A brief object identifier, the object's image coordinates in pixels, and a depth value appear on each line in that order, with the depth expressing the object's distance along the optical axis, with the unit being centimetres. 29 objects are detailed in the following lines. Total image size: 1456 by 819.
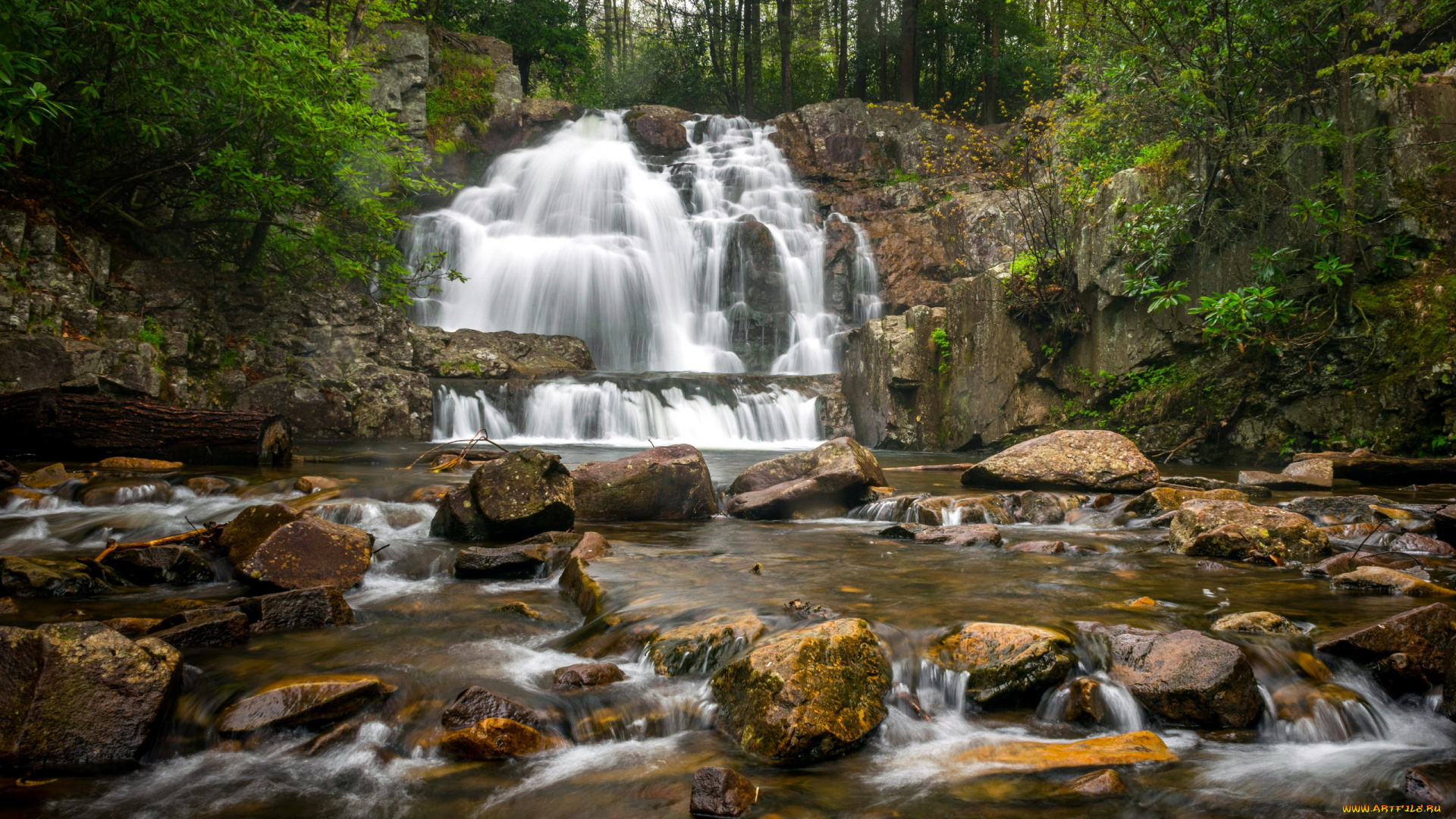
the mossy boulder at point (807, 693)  299
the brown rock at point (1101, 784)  270
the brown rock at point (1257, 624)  388
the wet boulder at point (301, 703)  318
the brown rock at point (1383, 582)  459
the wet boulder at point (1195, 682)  325
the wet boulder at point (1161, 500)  725
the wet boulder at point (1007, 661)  345
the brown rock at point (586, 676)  362
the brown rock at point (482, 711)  321
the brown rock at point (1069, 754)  293
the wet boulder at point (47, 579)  456
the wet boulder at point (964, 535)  636
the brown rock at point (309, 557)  473
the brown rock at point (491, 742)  305
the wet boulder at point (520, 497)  620
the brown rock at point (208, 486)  738
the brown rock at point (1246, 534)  557
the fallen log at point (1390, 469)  818
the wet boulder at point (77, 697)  279
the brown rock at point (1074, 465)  820
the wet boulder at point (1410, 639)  336
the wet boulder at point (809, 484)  791
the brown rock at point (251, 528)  522
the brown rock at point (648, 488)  739
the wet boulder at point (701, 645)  378
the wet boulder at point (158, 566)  501
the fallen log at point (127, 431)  782
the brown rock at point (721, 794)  258
